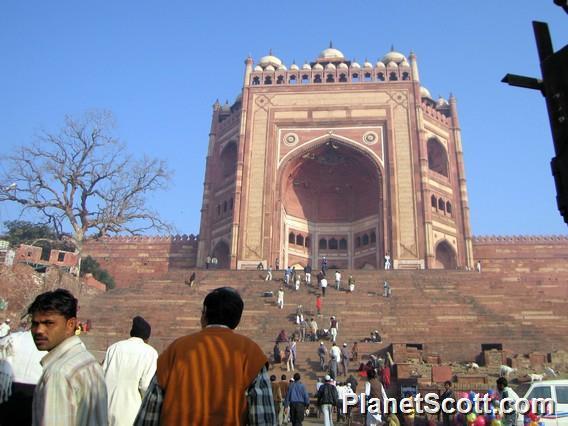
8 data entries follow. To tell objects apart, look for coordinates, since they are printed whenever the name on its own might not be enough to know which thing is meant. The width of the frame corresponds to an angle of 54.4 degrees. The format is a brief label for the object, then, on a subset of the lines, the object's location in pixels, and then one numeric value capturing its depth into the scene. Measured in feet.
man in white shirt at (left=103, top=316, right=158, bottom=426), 11.22
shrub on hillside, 87.10
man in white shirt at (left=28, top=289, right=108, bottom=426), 7.47
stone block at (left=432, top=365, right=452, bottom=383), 38.68
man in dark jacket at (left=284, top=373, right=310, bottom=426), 25.79
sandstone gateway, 92.79
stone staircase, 49.29
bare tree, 76.28
